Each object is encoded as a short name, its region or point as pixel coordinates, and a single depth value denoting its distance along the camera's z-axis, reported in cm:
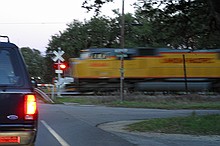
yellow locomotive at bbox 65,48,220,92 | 3522
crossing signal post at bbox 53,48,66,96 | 2940
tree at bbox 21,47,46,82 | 9838
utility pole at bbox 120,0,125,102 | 2679
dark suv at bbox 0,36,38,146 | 555
